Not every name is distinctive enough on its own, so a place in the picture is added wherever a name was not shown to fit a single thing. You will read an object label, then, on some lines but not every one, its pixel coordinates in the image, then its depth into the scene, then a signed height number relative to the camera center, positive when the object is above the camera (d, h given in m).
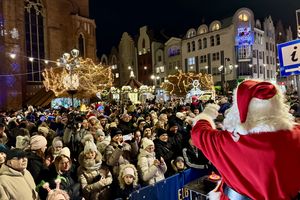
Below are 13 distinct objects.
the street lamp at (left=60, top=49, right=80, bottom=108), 8.02 +1.09
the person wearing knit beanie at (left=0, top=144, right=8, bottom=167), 3.27 -0.79
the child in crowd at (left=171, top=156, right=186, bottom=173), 4.18 -1.32
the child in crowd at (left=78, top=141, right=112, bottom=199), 3.45 -1.25
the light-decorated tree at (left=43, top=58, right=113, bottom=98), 19.28 +2.30
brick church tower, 22.51 +8.31
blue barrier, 3.02 -1.44
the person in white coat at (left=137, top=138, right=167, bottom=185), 3.77 -1.21
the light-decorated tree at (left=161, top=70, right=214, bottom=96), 26.42 +2.27
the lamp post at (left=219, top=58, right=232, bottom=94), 29.12 +1.75
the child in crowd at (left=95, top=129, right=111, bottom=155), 4.64 -0.91
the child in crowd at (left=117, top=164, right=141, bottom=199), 3.42 -1.33
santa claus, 1.71 -0.42
